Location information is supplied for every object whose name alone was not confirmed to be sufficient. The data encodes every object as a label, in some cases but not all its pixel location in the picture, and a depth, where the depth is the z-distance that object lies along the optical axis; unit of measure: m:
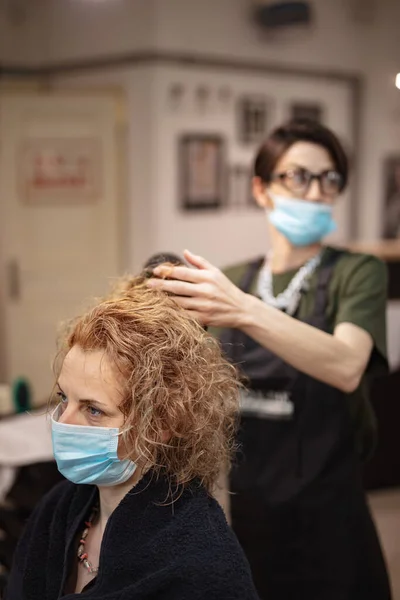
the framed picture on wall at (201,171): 4.56
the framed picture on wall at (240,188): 4.91
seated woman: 1.15
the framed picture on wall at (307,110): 5.20
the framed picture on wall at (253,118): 4.88
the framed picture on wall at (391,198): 5.82
